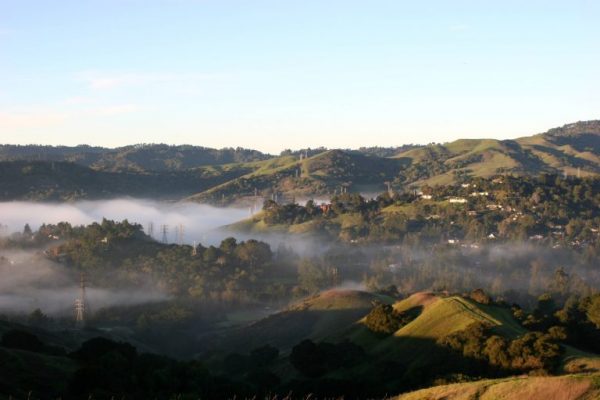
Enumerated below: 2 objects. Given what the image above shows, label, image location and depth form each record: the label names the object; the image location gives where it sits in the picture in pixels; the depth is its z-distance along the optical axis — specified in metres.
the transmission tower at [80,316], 133.93
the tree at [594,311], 85.44
